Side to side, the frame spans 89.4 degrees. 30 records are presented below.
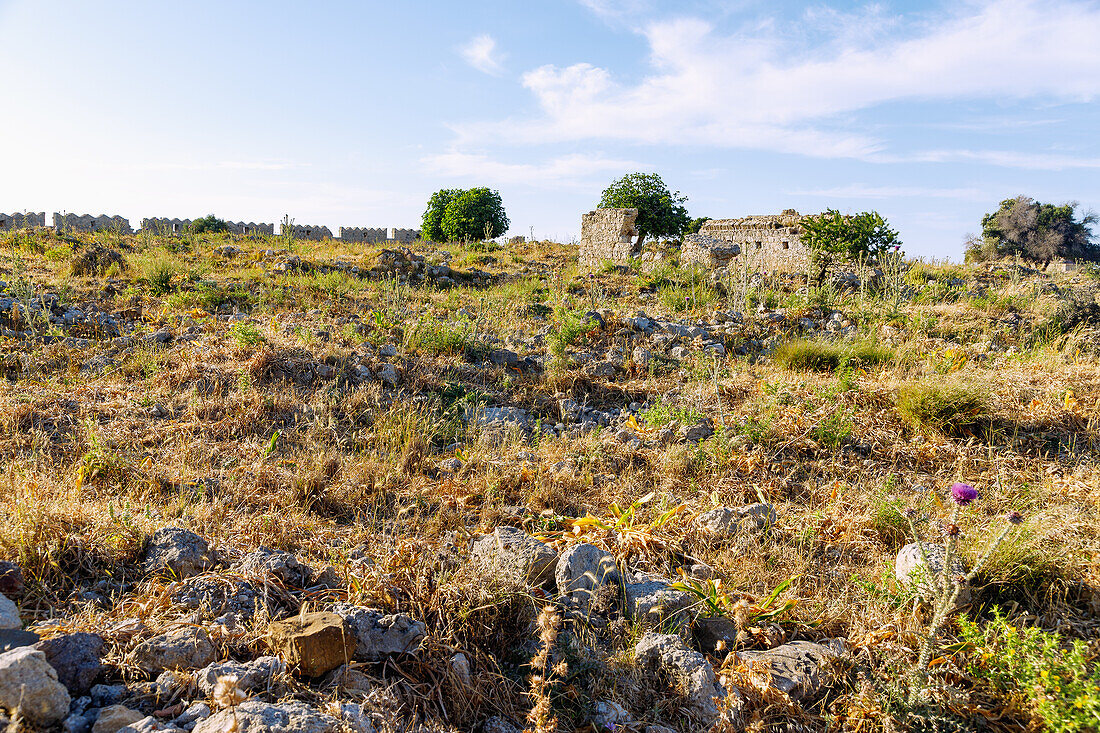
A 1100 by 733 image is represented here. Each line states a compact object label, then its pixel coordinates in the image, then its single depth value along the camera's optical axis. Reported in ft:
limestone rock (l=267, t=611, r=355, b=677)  6.12
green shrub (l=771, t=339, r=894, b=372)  18.38
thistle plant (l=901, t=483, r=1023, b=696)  6.42
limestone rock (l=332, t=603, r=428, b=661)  6.51
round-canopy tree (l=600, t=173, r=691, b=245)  76.64
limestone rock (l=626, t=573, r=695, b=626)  7.74
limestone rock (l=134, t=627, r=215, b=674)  5.93
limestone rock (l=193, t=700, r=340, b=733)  5.08
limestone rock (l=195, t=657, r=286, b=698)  5.66
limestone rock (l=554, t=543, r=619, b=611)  7.99
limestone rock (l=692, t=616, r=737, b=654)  7.65
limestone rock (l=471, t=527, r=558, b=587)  7.98
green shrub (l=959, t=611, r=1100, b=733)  5.78
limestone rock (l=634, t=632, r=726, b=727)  6.62
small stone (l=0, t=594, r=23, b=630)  5.92
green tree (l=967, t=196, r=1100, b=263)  79.56
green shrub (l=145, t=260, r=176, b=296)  25.41
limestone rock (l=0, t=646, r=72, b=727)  4.78
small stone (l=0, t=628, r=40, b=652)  5.45
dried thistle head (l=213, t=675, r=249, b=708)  5.06
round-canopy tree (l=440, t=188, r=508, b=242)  86.28
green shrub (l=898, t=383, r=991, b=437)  13.38
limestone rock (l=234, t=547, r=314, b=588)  7.62
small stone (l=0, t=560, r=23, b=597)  6.81
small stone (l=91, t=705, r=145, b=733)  5.04
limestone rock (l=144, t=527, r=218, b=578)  7.60
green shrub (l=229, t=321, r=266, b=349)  17.76
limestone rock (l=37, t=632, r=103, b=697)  5.55
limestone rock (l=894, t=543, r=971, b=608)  7.54
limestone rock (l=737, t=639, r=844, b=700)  6.75
